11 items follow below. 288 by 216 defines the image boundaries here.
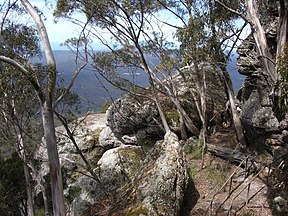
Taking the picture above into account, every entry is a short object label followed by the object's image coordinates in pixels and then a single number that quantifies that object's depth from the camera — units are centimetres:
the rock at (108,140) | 1279
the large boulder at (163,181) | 620
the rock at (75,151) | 1368
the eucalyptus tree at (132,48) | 955
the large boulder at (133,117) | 1136
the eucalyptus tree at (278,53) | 466
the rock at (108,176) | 974
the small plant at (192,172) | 788
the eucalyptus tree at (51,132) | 661
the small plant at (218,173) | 764
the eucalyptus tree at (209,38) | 757
